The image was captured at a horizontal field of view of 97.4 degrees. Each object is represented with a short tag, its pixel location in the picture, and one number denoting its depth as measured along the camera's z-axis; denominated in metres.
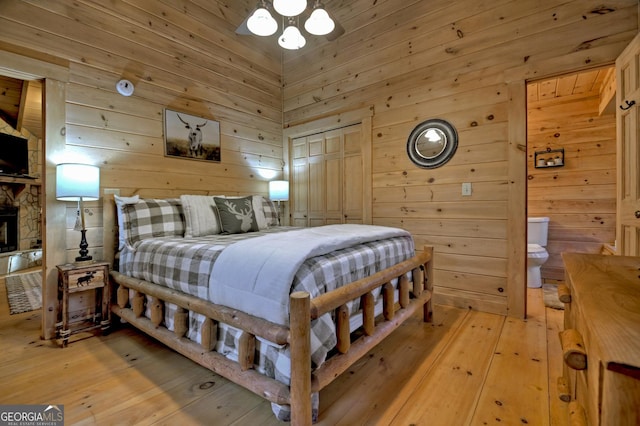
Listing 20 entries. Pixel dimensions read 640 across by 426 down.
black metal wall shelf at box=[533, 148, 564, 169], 3.45
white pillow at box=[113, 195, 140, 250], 2.24
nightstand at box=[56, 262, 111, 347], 1.99
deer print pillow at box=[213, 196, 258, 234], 2.56
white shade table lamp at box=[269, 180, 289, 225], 3.71
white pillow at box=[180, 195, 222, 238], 2.44
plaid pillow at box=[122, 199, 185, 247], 2.23
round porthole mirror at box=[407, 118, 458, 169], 2.66
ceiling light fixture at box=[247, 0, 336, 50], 1.87
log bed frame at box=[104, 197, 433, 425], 1.07
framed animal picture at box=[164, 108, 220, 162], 2.87
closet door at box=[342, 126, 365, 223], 3.33
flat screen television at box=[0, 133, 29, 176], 4.46
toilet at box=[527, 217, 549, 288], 3.08
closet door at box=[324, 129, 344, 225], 3.51
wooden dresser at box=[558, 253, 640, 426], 0.39
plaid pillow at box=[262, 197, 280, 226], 3.17
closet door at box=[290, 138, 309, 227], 3.87
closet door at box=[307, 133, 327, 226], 3.69
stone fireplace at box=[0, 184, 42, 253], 4.59
